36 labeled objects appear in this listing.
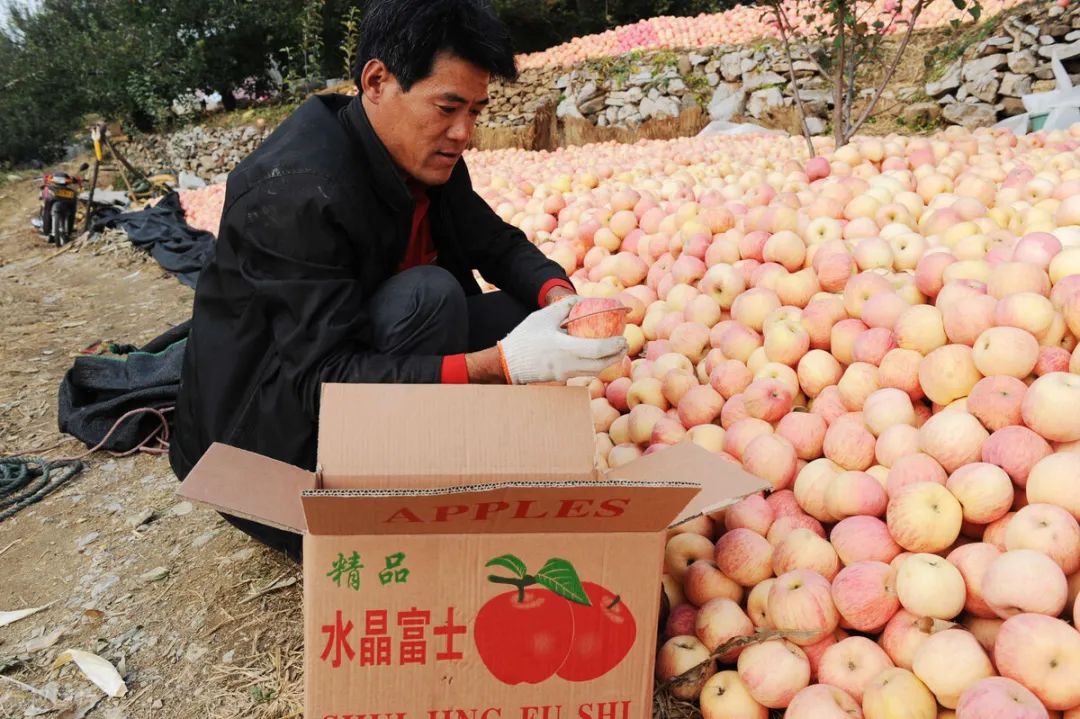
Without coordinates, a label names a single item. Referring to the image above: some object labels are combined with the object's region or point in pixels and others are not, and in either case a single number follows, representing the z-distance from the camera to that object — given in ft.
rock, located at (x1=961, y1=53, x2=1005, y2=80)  27.48
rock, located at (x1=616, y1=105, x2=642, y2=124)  36.50
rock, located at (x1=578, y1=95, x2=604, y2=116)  38.37
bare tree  16.98
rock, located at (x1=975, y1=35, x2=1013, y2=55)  27.96
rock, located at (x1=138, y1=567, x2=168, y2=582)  7.70
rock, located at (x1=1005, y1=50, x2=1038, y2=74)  26.71
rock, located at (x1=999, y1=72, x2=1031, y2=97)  26.21
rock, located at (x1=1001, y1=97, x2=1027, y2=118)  26.14
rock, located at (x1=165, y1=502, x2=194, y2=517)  9.00
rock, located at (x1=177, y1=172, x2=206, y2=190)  42.12
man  5.84
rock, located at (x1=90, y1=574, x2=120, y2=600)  7.52
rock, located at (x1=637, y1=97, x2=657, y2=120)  35.84
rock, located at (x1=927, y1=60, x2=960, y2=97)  28.32
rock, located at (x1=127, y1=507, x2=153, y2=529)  8.84
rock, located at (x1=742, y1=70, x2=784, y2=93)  33.91
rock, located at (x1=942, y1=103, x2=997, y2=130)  26.25
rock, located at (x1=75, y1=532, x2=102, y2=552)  8.44
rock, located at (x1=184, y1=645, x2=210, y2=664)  6.49
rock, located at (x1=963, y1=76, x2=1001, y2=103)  27.02
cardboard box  4.22
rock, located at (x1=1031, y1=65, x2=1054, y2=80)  26.03
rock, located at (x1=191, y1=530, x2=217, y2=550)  8.28
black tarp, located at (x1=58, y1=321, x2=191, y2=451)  10.73
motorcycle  31.55
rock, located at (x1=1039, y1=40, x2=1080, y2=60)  25.51
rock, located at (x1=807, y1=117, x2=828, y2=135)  30.59
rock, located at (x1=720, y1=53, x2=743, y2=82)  35.42
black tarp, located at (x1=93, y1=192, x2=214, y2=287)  23.50
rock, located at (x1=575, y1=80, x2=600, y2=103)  38.52
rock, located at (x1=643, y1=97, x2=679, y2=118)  35.12
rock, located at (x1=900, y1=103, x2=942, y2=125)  28.12
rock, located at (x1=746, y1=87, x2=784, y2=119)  32.45
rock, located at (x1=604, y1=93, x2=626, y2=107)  37.68
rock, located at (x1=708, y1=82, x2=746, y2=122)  33.04
